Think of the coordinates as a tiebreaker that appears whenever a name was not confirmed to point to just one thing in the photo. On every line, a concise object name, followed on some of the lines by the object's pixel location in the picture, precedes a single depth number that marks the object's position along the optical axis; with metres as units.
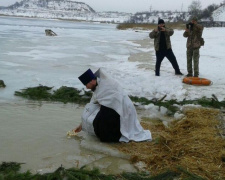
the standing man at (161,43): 10.48
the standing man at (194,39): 10.17
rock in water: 33.44
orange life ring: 9.50
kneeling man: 4.98
